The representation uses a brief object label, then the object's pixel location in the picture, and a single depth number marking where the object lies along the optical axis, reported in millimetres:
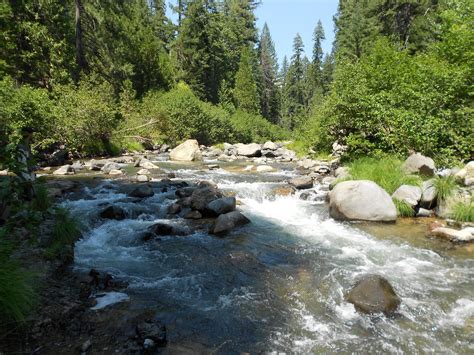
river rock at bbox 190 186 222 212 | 10633
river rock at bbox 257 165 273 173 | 19300
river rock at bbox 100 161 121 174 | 17541
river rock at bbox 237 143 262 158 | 29641
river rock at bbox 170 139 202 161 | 25156
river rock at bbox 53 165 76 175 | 16477
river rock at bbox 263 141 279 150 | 33844
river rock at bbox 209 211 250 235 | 9156
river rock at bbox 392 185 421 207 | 10297
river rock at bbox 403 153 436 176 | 11336
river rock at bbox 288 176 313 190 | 14070
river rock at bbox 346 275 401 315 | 5445
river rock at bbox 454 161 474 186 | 10180
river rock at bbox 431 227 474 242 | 8211
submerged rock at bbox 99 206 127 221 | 9961
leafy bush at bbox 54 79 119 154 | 20672
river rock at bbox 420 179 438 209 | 10398
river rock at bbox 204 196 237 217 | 10391
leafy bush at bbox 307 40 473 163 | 12297
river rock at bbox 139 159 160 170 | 19069
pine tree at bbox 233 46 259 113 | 54906
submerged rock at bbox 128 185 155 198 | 12328
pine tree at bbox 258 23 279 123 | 73062
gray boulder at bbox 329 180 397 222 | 9898
